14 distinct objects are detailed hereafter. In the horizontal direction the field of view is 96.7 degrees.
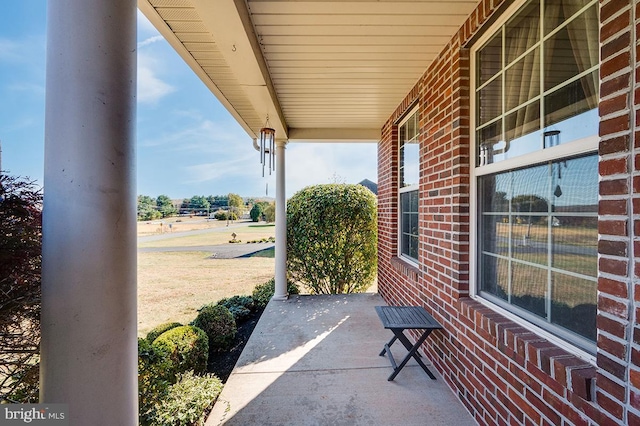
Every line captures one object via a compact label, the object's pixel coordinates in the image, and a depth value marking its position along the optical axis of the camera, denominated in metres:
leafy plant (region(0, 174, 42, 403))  1.30
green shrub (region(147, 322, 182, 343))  2.67
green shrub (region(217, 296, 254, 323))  4.04
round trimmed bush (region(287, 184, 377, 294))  5.23
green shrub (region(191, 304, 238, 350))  3.16
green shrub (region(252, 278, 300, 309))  4.57
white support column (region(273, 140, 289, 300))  4.66
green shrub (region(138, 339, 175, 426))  1.72
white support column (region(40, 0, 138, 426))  0.89
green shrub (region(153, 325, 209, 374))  2.32
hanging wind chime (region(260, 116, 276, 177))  3.23
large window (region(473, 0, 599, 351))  1.32
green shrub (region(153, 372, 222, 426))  1.73
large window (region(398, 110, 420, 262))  3.45
